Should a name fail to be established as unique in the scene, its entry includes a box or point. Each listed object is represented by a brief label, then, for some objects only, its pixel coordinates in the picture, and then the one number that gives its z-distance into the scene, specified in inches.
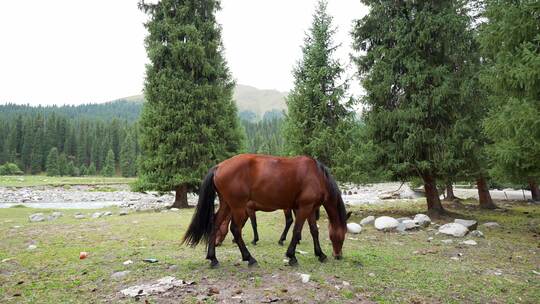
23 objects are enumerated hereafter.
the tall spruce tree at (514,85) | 318.0
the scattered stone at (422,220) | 441.8
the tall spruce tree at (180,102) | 764.6
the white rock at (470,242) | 343.9
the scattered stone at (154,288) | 192.1
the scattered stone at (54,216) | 557.6
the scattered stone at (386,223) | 426.3
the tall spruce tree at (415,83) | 516.4
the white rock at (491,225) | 460.1
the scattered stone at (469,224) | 411.9
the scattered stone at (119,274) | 222.0
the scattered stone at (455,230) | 383.2
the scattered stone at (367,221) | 479.8
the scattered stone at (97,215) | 608.4
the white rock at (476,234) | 380.2
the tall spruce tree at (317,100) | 597.6
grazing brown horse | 246.8
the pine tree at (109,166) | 3585.6
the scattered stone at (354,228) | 407.8
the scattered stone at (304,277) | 212.2
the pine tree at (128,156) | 3597.4
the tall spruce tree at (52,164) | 3315.2
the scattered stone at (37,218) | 536.1
